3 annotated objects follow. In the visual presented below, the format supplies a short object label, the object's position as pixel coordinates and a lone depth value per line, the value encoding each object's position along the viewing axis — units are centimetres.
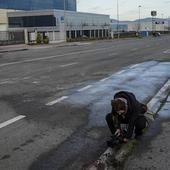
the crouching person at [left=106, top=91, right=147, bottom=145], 362
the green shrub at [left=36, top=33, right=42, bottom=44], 3751
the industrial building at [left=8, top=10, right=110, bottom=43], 5542
